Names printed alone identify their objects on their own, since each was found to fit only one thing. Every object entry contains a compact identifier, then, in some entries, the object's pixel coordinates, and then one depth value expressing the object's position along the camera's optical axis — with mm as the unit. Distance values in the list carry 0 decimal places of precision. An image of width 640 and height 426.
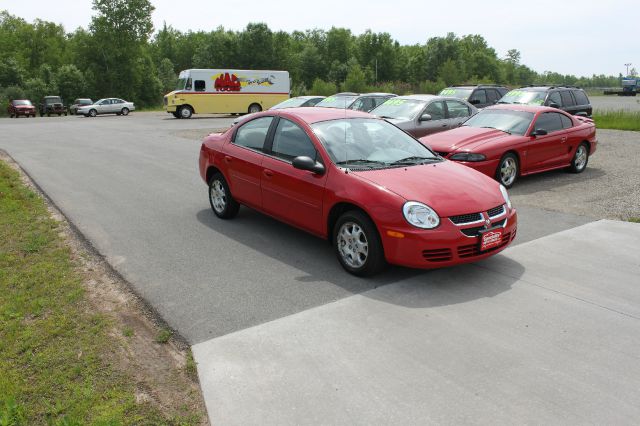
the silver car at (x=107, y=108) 41906
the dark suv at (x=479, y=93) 19656
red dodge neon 5012
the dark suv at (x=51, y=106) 45719
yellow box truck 34656
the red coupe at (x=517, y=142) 9594
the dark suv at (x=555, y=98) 16672
